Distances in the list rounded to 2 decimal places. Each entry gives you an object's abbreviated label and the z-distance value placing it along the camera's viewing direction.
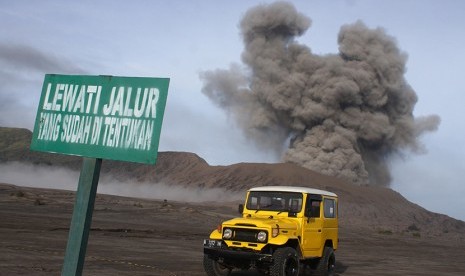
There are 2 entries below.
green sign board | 3.94
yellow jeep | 10.82
